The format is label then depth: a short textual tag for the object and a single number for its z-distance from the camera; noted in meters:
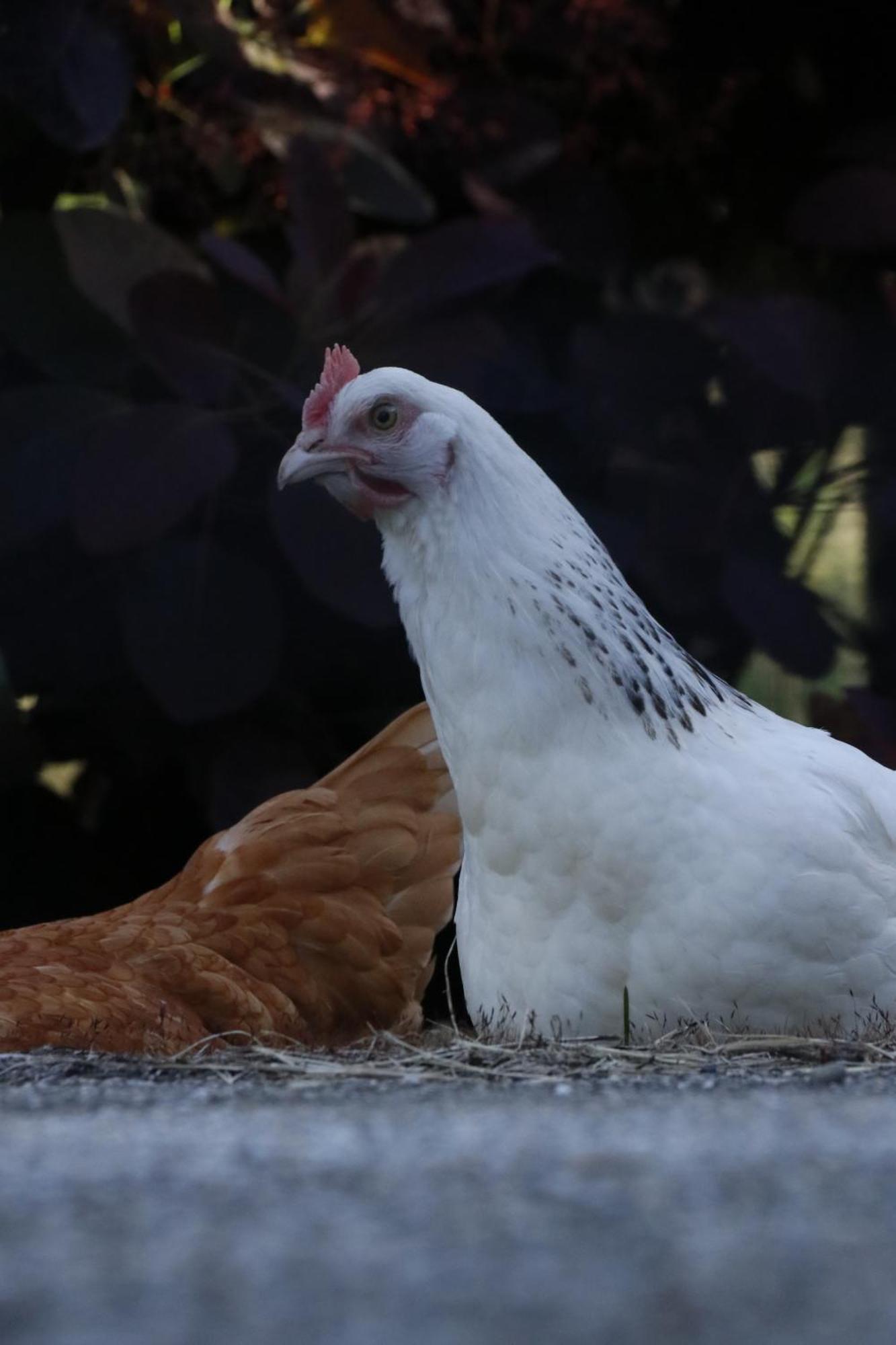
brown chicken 4.96
